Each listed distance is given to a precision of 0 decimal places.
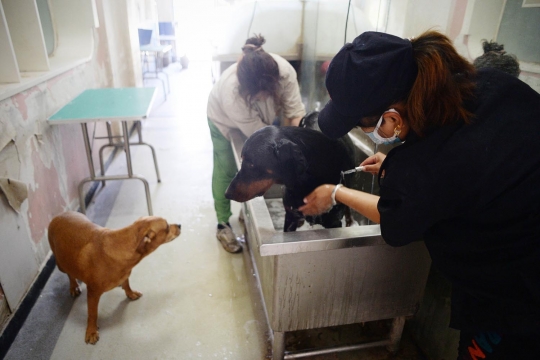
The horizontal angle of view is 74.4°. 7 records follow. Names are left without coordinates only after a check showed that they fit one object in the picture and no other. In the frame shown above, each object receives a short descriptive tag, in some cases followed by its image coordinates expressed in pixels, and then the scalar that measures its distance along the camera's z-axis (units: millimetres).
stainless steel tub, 1270
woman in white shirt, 1895
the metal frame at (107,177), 2586
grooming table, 2279
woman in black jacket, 810
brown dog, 1673
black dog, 1440
